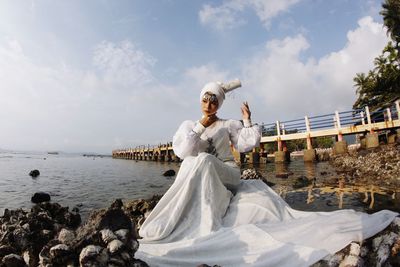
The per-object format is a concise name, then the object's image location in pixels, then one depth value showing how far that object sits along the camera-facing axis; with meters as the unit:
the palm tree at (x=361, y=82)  26.35
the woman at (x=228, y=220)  2.03
